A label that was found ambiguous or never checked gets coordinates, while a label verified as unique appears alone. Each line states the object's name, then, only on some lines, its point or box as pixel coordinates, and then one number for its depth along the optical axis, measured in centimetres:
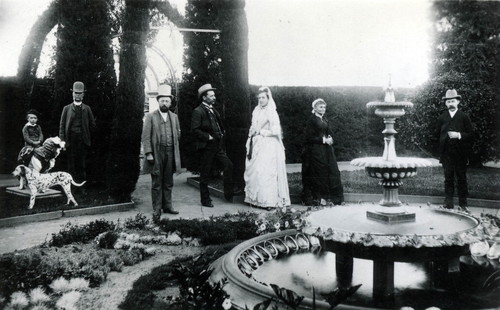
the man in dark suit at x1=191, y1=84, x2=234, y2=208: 916
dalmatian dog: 836
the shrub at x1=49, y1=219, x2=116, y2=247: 632
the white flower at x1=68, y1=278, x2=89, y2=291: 443
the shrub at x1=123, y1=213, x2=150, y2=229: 712
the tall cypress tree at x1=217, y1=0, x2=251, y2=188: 1023
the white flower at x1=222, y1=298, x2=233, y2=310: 310
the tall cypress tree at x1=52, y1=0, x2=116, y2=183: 1032
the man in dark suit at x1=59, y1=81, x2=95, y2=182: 984
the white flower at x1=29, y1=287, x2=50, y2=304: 392
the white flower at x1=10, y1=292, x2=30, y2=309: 382
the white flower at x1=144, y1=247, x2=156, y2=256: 583
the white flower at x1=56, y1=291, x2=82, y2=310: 382
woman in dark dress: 905
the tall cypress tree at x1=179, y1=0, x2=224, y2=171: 1460
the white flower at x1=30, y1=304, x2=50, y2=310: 377
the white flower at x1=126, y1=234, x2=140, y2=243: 619
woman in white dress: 916
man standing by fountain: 849
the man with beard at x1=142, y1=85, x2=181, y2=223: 843
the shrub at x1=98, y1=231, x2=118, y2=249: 610
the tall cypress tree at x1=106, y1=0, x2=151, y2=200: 955
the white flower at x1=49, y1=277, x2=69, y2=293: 434
